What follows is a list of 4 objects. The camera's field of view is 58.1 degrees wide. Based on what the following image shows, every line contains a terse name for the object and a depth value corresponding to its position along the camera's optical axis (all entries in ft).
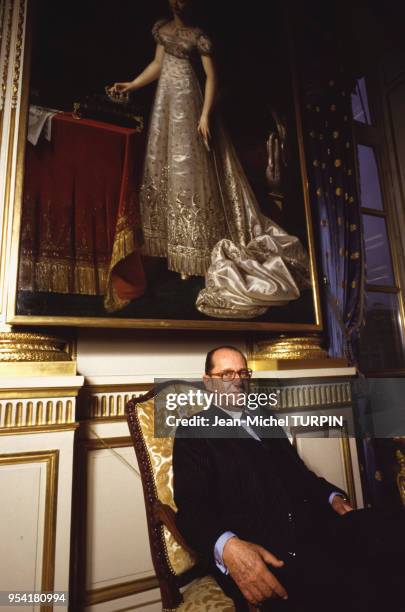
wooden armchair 3.68
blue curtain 7.79
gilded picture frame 5.14
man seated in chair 2.80
